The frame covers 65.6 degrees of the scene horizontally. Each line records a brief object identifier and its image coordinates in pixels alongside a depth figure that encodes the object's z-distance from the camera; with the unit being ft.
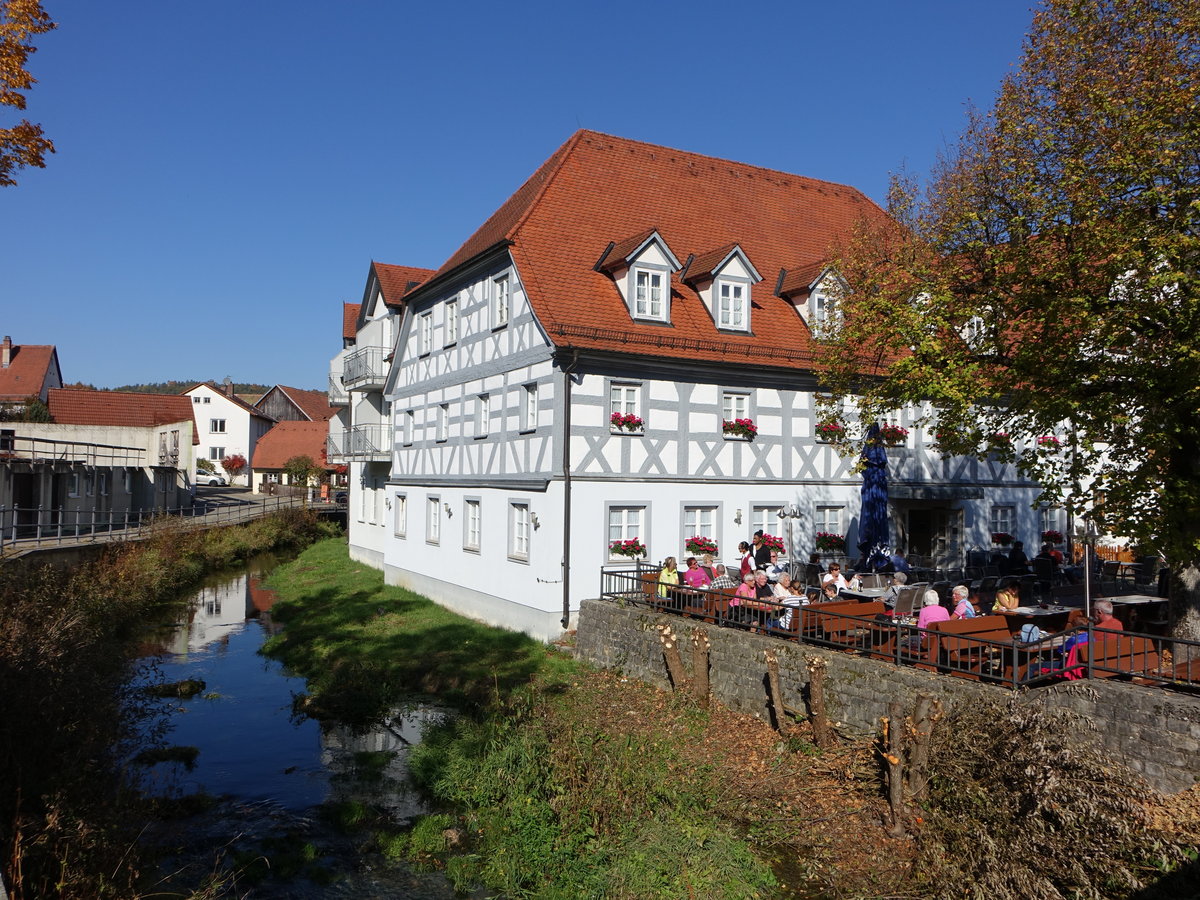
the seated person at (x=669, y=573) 55.67
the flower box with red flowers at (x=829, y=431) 64.58
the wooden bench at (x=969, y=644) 35.96
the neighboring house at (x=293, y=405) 311.47
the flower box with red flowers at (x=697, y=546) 63.31
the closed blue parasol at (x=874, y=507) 60.13
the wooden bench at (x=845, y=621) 41.96
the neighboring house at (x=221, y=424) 278.26
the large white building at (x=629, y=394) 61.00
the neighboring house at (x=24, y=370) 221.25
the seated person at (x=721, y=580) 56.24
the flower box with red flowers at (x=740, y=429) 65.67
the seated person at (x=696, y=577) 55.21
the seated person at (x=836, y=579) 53.52
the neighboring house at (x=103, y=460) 106.63
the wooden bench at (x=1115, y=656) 33.24
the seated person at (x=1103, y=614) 38.17
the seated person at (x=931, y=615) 40.63
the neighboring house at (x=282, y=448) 248.52
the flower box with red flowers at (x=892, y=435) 69.26
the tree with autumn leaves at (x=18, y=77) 45.62
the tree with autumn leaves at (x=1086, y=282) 37.50
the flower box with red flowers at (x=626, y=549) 60.95
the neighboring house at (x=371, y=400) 102.32
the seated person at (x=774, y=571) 56.15
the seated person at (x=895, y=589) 50.34
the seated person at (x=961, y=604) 43.83
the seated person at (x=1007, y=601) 44.96
